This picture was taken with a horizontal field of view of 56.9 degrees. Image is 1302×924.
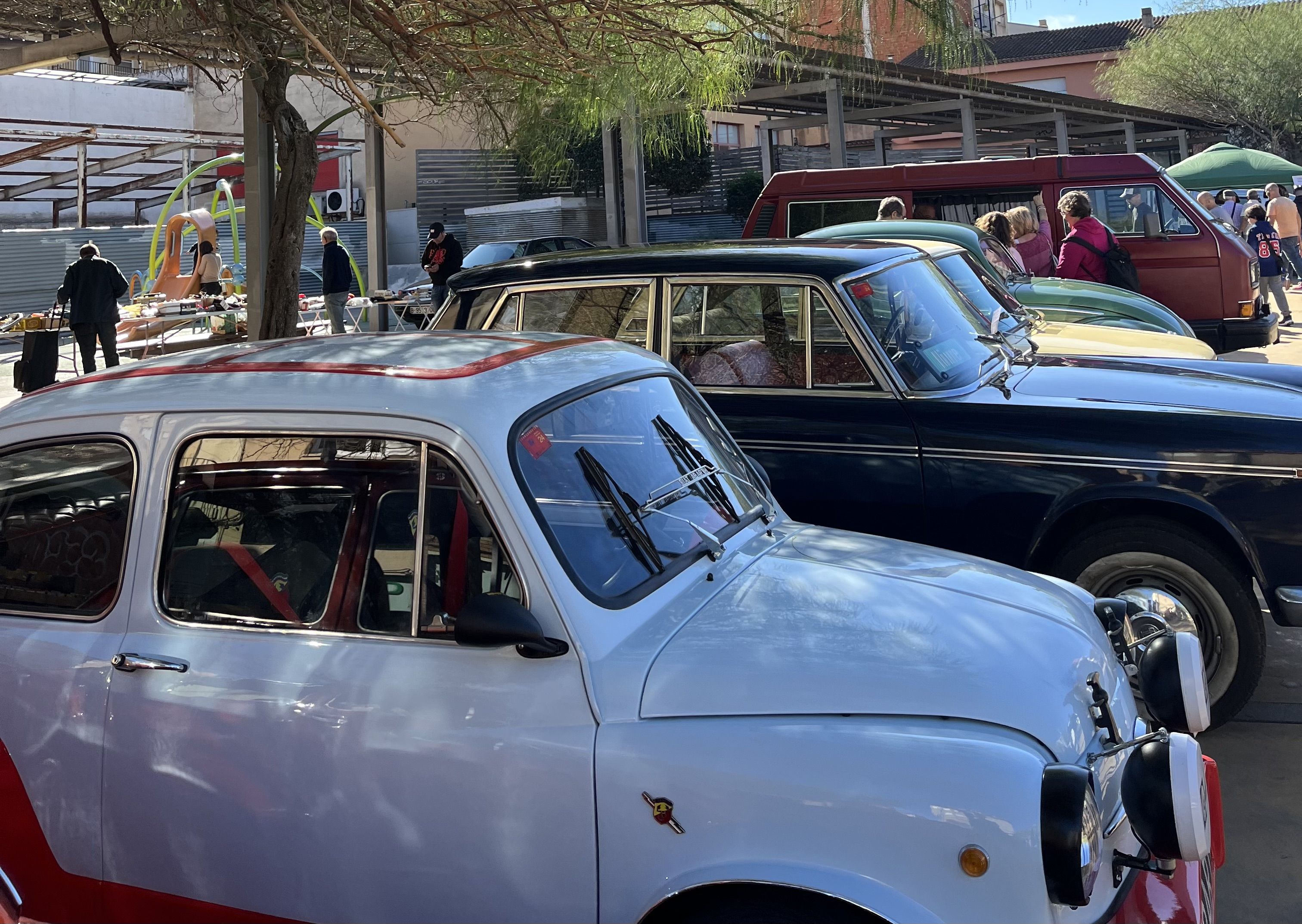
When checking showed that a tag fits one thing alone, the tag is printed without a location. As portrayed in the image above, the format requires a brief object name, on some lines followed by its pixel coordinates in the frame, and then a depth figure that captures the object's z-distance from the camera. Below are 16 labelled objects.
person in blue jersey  17.41
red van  12.30
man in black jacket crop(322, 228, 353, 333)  17.44
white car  2.21
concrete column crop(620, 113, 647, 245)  19.25
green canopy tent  23.41
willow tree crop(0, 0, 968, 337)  4.65
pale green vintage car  9.52
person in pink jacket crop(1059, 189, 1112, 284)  11.12
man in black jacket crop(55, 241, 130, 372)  14.63
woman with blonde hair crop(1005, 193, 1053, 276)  11.41
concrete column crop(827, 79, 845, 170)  21.78
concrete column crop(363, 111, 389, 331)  15.40
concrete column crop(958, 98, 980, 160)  24.59
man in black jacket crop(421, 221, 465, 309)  17.02
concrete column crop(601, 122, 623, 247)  22.28
